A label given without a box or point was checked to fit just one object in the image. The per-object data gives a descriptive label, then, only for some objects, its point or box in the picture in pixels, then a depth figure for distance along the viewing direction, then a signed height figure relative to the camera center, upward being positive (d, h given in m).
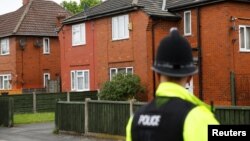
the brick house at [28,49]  37.81 +2.44
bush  22.81 -0.46
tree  69.25 +10.88
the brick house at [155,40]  21.66 +1.93
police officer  2.61 -0.16
